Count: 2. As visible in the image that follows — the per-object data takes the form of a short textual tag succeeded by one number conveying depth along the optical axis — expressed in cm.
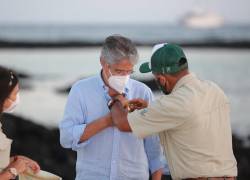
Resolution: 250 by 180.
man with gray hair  983
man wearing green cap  910
